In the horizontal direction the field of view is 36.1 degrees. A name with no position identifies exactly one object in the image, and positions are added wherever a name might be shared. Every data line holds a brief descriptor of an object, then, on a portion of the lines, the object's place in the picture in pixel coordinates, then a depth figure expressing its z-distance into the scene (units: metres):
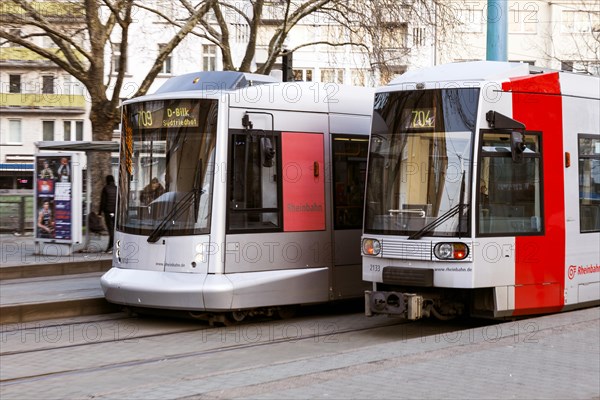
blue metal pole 16.73
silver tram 11.95
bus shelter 18.84
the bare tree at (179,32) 20.69
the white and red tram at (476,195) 11.05
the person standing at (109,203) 19.90
